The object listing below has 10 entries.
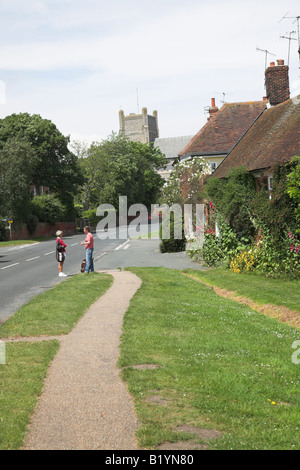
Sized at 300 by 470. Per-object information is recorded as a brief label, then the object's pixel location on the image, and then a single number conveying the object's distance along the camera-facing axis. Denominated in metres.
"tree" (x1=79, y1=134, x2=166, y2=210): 87.94
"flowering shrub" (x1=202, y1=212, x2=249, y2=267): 22.27
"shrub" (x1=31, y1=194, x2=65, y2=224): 64.81
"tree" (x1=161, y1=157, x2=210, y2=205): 34.06
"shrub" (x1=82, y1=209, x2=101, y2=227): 80.81
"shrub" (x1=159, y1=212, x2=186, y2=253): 32.16
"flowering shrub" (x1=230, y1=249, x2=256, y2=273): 20.24
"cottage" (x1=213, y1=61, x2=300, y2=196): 20.13
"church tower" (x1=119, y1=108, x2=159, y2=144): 184.00
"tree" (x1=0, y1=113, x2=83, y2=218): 67.75
